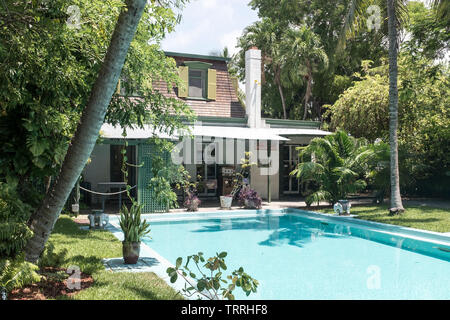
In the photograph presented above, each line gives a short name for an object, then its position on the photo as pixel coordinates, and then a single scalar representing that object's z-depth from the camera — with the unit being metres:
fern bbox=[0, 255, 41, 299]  4.54
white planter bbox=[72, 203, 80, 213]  11.90
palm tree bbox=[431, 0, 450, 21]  11.86
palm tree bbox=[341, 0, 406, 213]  12.66
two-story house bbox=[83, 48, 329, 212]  17.72
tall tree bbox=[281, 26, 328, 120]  23.84
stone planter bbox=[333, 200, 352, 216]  13.49
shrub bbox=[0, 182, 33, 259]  4.89
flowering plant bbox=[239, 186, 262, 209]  15.76
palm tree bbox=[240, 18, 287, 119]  25.69
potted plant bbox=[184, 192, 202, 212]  14.80
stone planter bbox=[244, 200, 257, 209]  15.75
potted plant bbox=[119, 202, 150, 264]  7.20
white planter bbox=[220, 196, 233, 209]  15.63
